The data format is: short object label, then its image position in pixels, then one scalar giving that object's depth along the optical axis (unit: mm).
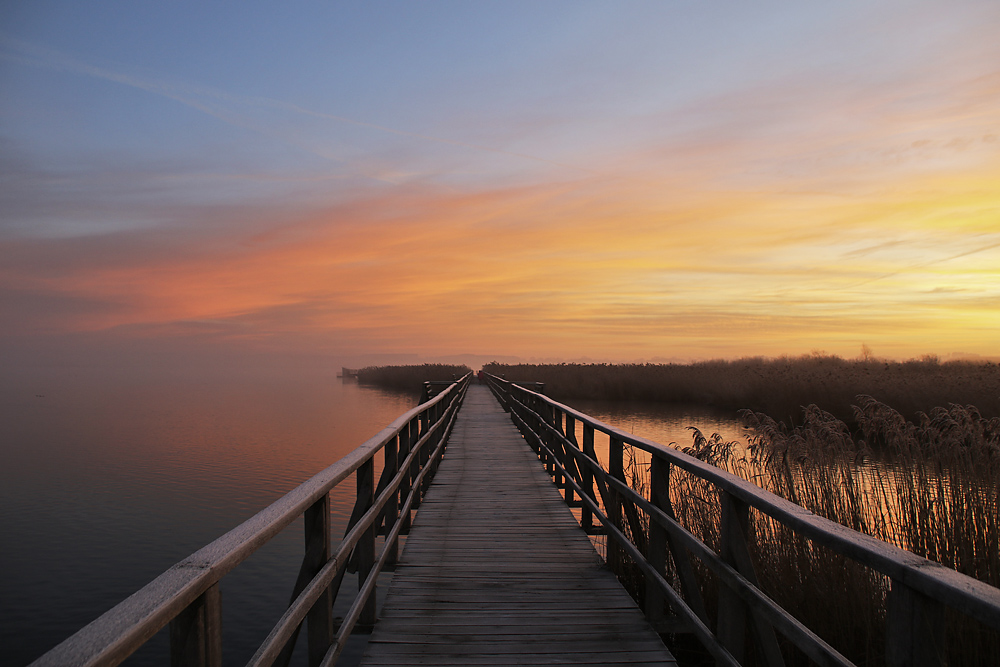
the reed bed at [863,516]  4469
